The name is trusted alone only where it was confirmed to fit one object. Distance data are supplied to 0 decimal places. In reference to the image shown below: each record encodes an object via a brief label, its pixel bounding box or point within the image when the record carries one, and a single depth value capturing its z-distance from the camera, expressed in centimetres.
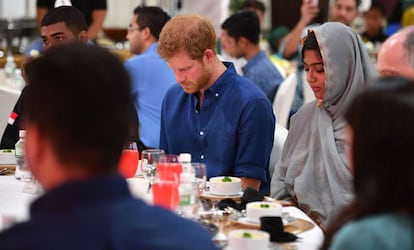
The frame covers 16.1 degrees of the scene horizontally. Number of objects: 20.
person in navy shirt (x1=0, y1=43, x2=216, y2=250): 261
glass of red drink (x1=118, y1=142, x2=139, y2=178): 568
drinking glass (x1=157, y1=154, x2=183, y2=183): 489
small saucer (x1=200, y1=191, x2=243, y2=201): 527
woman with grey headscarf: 576
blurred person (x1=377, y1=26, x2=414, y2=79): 506
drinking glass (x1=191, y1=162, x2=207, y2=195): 499
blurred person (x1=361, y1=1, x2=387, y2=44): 1761
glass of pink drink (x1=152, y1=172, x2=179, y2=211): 466
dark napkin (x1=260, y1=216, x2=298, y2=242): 427
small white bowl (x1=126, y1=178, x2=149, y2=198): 517
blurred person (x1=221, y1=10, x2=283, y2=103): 1084
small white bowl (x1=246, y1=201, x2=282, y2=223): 454
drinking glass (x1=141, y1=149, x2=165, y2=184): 546
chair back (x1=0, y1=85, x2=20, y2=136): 937
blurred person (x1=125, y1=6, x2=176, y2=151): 912
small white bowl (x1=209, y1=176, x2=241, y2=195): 533
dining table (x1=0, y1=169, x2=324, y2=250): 430
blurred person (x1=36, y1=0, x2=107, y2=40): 1298
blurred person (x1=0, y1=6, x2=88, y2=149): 756
